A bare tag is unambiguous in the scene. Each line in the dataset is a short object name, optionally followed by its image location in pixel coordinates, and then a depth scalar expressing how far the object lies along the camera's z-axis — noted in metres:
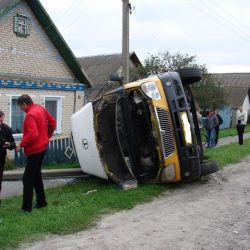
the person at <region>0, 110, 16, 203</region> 5.62
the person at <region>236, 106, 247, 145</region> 12.88
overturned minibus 6.16
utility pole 10.15
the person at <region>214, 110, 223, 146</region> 13.03
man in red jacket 5.06
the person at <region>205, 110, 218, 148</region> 12.51
